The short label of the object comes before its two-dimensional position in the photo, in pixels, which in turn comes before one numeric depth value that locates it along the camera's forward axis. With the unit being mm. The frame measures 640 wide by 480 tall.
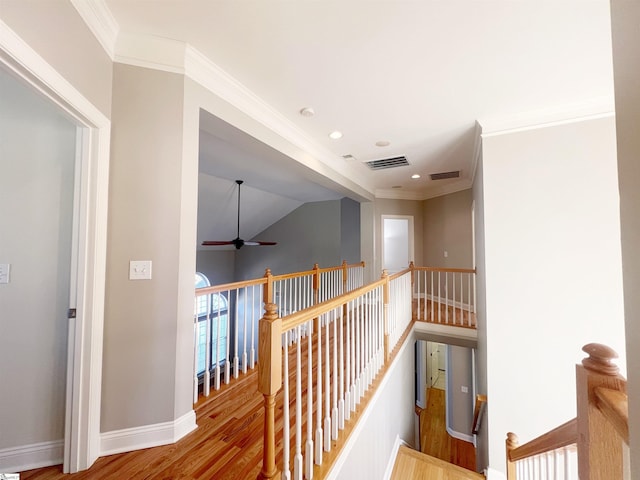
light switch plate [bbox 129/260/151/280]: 1575
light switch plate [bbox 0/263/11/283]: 1413
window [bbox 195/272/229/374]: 7104
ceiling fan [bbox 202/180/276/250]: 4828
